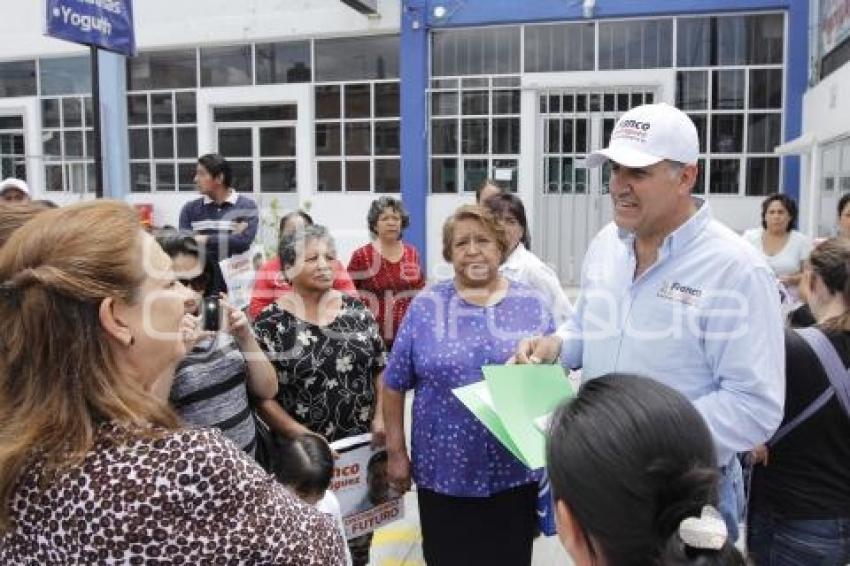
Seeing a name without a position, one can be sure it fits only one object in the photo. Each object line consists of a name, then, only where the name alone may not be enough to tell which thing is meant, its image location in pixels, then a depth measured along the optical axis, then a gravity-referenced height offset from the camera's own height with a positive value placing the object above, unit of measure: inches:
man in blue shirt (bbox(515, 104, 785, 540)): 76.1 -10.8
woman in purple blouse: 109.7 -31.4
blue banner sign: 190.4 +46.4
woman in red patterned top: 200.7 -19.4
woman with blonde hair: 45.7 -14.7
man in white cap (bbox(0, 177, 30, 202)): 216.1 +3.3
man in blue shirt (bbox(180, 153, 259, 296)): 215.9 -3.2
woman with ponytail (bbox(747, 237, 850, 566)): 89.4 -30.1
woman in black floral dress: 114.9 -23.2
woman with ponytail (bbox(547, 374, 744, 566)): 43.0 -16.4
